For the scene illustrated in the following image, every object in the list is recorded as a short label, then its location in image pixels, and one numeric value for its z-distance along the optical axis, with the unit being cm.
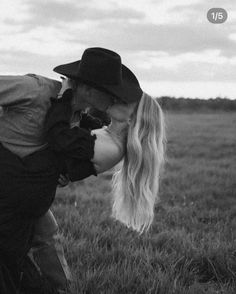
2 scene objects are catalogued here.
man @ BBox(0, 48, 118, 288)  275
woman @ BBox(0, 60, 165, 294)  278
